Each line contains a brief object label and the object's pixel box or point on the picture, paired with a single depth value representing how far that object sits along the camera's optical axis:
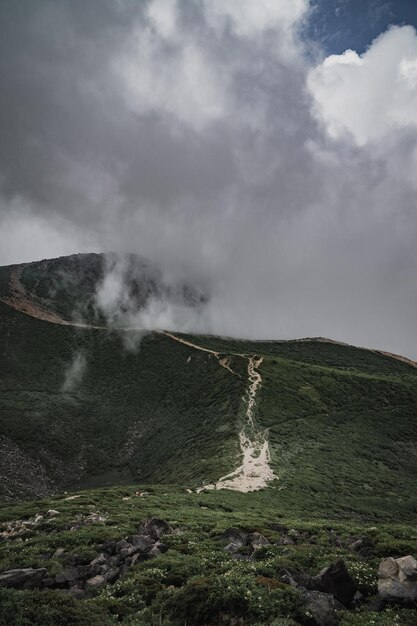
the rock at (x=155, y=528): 21.30
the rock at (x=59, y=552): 18.50
